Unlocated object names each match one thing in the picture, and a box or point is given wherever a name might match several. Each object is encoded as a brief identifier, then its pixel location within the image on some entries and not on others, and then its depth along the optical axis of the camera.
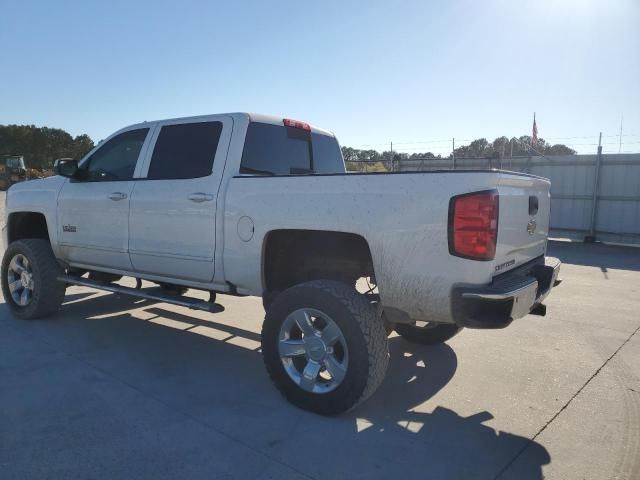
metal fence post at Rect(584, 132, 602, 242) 13.29
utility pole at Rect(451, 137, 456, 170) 14.67
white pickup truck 2.75
